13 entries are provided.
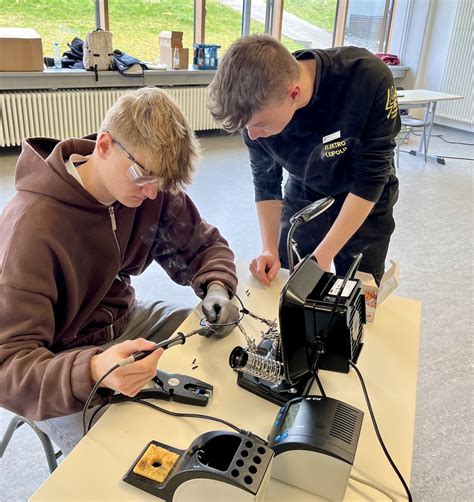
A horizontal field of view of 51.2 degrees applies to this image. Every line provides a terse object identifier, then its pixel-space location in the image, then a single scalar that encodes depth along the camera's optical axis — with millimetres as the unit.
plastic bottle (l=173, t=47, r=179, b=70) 5109
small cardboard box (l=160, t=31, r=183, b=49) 5031
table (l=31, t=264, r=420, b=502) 790
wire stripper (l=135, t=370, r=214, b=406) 950
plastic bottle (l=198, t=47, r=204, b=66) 5340
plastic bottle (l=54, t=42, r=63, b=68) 4698
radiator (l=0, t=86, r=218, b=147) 4402
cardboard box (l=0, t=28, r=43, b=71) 4078
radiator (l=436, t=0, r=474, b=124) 6293
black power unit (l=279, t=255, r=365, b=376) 843
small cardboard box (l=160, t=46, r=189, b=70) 5144
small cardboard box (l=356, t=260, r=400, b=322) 1211
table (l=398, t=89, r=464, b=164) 4945
